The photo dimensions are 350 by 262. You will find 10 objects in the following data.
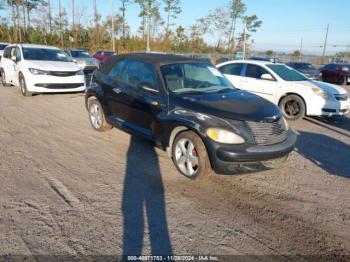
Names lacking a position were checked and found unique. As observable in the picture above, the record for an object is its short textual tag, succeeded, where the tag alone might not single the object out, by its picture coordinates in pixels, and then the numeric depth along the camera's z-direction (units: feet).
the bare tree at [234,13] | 173.68
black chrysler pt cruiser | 12.59
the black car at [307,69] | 56.57
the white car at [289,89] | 25.68
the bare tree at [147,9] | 145.85
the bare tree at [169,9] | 163.73
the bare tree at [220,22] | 177.43
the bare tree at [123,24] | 160.57
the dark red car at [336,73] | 61.67
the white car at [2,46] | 58.21
